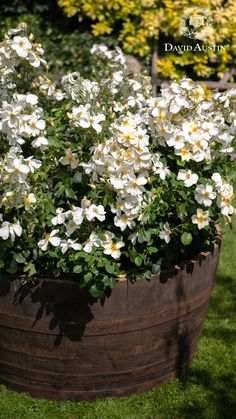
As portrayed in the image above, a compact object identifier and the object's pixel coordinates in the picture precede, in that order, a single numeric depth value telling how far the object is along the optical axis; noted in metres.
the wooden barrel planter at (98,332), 2.43
